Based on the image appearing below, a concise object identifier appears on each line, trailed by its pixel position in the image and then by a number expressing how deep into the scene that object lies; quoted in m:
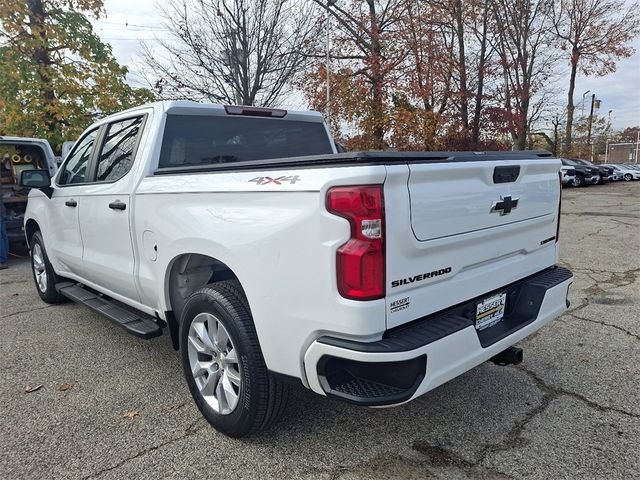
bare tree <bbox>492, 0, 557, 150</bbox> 22.48
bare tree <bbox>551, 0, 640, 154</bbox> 29.09
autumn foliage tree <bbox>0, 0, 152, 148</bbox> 9.91
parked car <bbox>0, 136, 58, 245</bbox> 8.72
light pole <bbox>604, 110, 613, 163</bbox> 64.74
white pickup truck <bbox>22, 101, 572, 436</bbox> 2.05
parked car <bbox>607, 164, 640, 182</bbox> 33.19
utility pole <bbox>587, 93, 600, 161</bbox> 48.43
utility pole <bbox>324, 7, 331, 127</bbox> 16.42
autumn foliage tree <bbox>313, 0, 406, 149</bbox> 17.83
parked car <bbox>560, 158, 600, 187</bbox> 27.17
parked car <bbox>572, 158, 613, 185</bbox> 28.38
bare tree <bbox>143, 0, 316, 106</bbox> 15.27
